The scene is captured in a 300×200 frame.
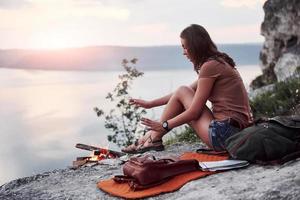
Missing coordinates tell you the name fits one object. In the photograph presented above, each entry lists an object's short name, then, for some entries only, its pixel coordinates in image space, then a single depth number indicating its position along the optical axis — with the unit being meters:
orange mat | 3.88
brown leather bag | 3.98
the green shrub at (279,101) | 7.28
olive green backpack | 3.92
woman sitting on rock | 4.44
